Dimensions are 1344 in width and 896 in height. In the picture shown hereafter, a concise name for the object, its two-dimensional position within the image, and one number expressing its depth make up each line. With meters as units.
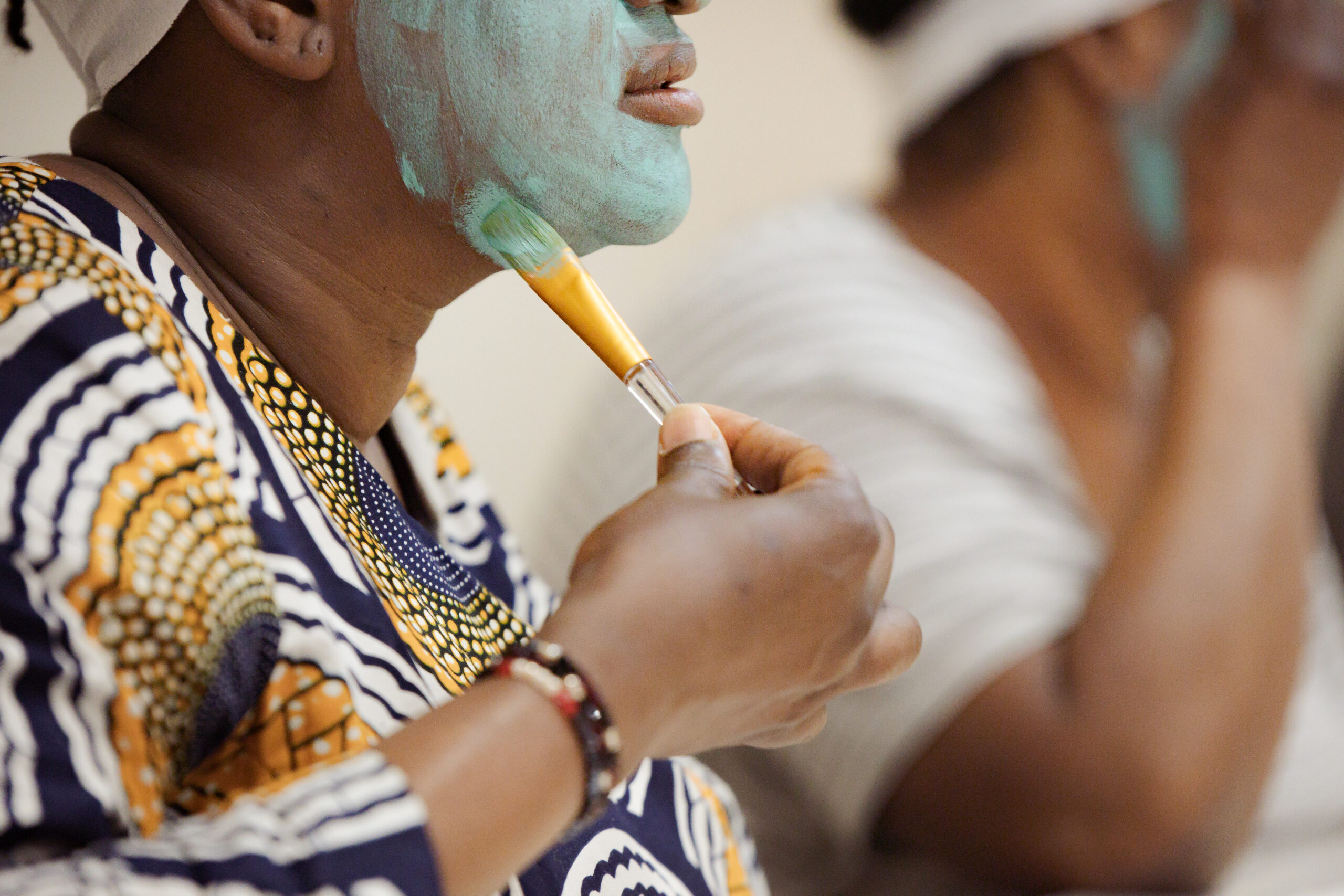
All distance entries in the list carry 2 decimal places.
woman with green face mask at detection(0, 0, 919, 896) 1.31
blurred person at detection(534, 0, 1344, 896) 1.82
